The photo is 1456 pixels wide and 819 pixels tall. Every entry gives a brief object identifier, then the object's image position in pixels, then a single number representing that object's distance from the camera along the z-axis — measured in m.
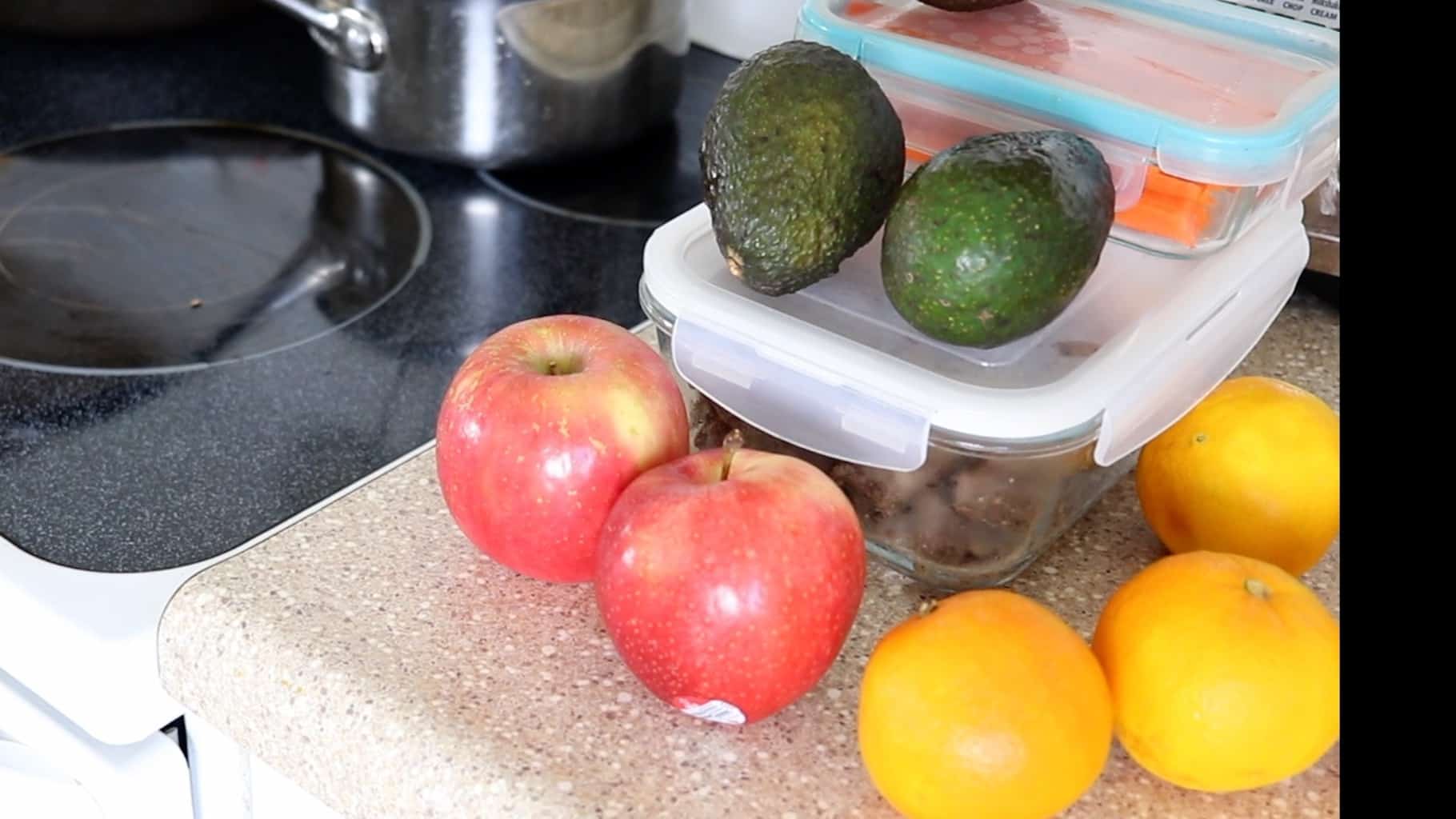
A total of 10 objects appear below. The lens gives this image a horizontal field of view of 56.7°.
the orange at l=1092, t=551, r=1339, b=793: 0.46
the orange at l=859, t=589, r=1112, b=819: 0.44
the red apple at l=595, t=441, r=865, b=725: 0.47
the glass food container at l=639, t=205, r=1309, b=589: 0.51
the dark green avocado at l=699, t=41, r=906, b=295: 0.51
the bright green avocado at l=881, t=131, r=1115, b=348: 0.49
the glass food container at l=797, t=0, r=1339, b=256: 0.57
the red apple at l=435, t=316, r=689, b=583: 0.52
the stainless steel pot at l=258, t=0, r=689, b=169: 0.93
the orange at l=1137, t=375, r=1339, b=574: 0.56
